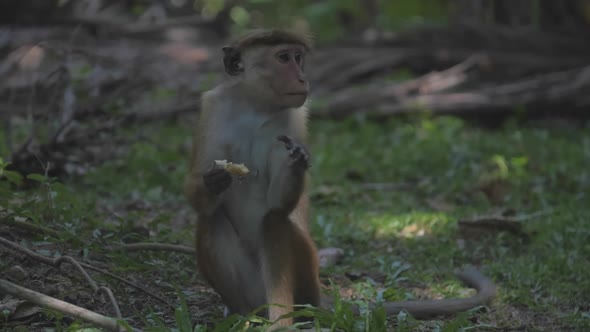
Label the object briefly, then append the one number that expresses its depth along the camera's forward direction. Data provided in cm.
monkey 759
